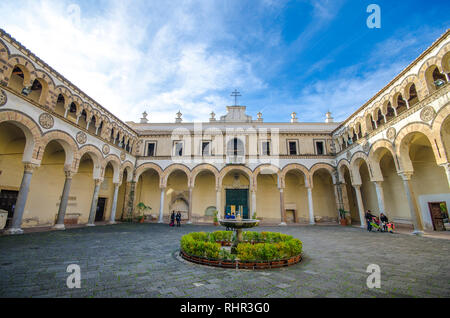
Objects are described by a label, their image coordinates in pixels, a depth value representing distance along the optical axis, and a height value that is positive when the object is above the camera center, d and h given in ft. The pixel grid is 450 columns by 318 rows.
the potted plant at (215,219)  51.86 -3.28
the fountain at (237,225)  20.42 -1.83
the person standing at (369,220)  40.68 -2.36
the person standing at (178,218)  50.00 -2.88
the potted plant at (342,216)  52.69 -2.14
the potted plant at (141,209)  57.11 -1.04
